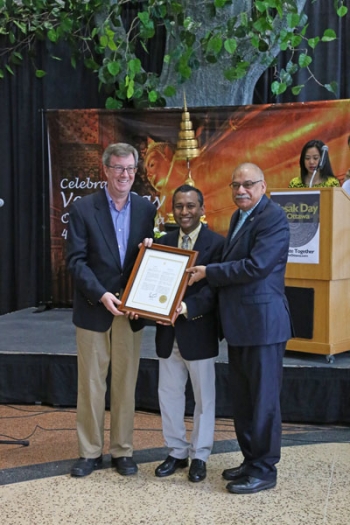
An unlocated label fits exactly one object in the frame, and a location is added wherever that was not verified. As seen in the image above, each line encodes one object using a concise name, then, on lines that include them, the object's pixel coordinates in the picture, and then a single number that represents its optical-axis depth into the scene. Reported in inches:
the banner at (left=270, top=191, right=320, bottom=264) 152.6
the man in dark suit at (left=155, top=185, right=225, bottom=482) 120.3
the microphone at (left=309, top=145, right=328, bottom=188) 152.3
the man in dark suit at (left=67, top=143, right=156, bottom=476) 122.0
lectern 151.4
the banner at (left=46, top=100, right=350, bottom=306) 226.4
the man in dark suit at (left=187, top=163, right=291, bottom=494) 114.2
